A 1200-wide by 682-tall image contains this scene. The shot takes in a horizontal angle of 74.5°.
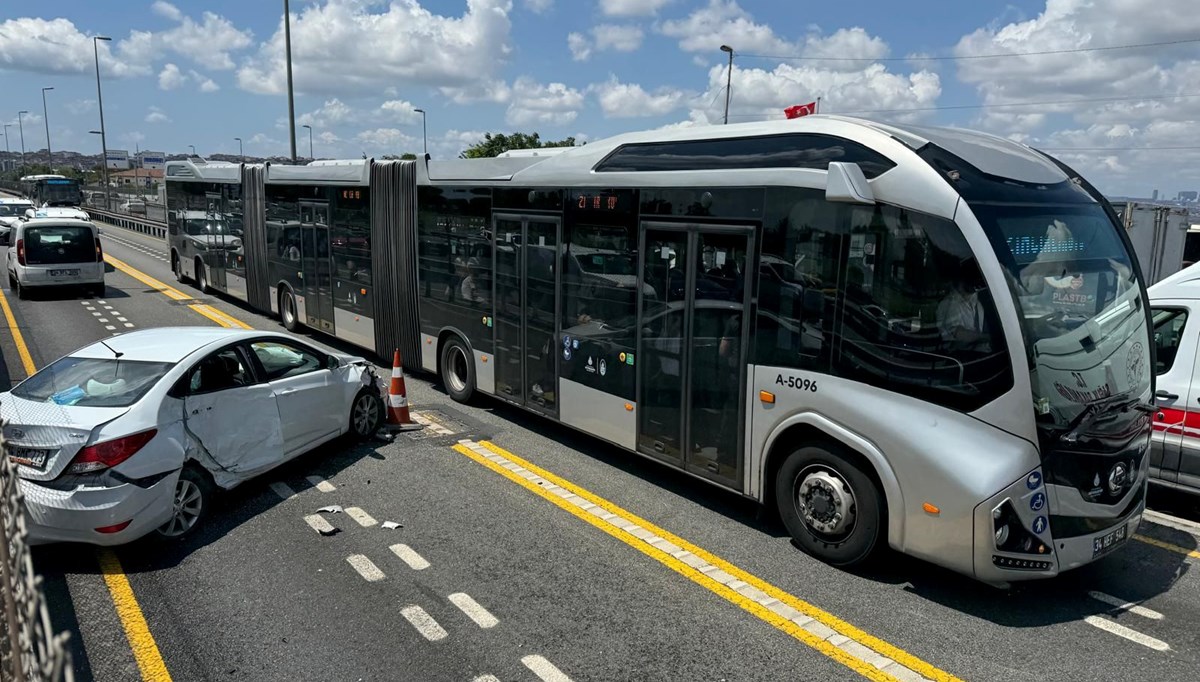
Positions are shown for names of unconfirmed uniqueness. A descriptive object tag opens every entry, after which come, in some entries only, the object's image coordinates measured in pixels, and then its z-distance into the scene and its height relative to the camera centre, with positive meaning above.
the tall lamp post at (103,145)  47.38 +3.04
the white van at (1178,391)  6.74 -1.49
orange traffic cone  9.36 -2.39
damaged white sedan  5.51 -1.78
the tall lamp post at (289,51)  24.00 +4.42
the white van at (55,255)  18.47 -1.45
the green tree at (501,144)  51.72 +3.85
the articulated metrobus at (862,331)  5.02 -0.90
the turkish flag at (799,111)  7.12 +0.87
